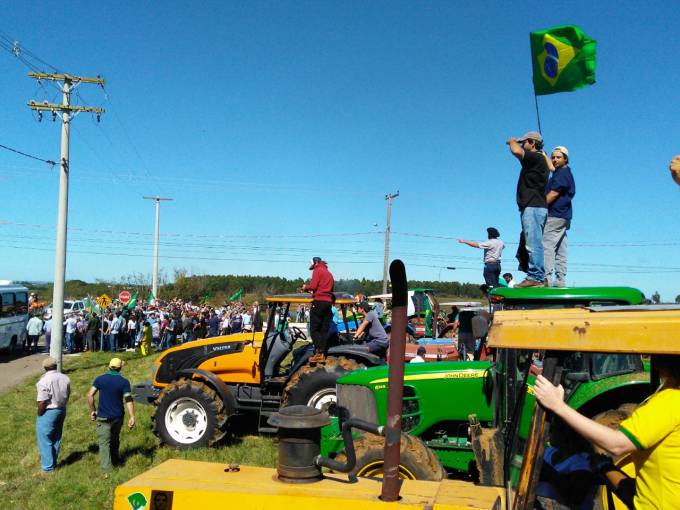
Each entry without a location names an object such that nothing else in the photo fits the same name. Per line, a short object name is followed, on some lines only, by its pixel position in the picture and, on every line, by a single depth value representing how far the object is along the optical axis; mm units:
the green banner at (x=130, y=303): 26656
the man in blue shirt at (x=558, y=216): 6543
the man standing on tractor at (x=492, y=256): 8992
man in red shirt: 9328
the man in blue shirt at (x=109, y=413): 8477
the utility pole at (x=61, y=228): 18083
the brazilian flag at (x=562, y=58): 6660
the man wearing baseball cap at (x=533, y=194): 6570
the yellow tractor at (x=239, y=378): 9172
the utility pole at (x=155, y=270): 41981
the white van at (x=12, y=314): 24141
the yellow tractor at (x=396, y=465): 2699
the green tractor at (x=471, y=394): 4820
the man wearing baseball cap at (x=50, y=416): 8445
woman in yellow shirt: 2461
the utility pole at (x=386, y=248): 40000
